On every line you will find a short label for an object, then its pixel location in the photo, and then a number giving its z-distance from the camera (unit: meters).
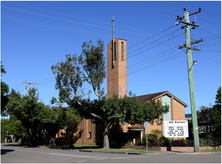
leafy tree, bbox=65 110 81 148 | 35.28
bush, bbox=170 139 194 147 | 27.20
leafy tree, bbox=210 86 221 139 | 27.17
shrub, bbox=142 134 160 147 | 27.92
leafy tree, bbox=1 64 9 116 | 18.98
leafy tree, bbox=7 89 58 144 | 35.59
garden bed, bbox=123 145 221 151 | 26.63
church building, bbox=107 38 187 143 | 34.47
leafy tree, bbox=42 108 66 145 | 35.75
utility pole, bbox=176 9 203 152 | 23.00
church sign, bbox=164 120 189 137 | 24.08
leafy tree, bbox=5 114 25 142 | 52.31
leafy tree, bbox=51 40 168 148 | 26.92
